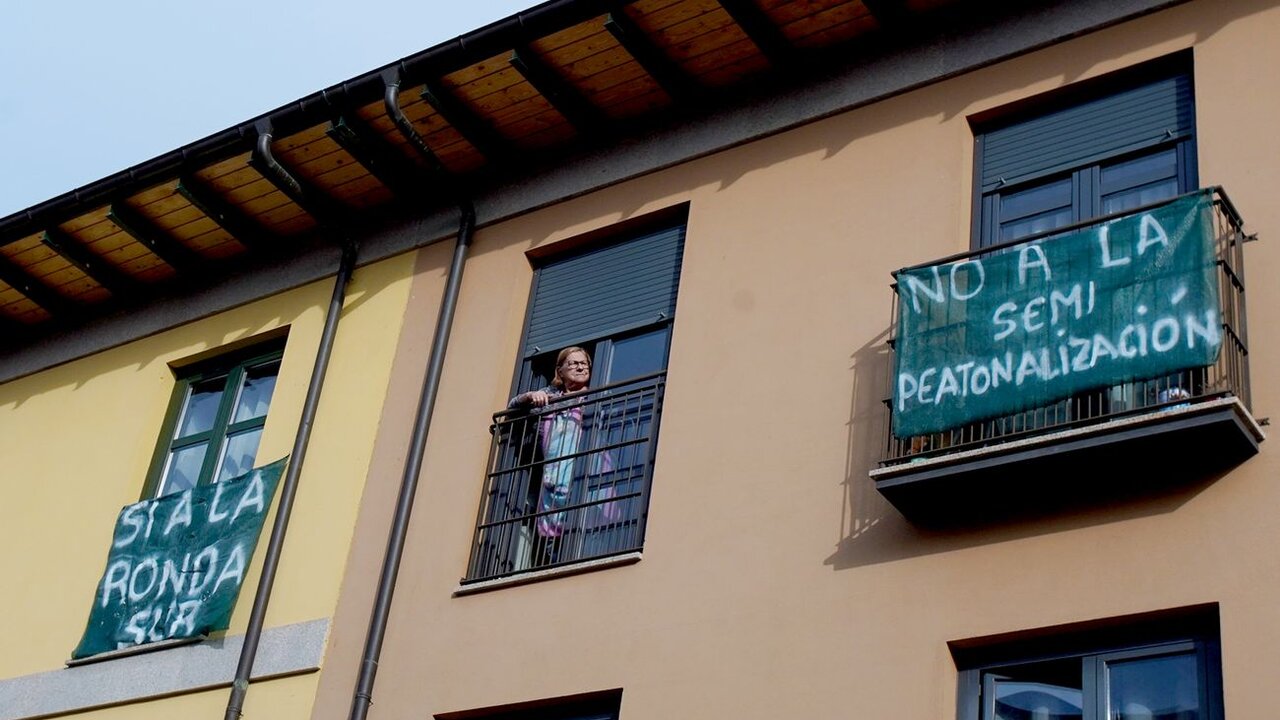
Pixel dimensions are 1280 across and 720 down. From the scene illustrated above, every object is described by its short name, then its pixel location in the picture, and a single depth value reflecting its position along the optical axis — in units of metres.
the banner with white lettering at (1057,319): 9.28
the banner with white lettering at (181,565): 12.59
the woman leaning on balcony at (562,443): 11.55
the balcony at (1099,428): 8.91
